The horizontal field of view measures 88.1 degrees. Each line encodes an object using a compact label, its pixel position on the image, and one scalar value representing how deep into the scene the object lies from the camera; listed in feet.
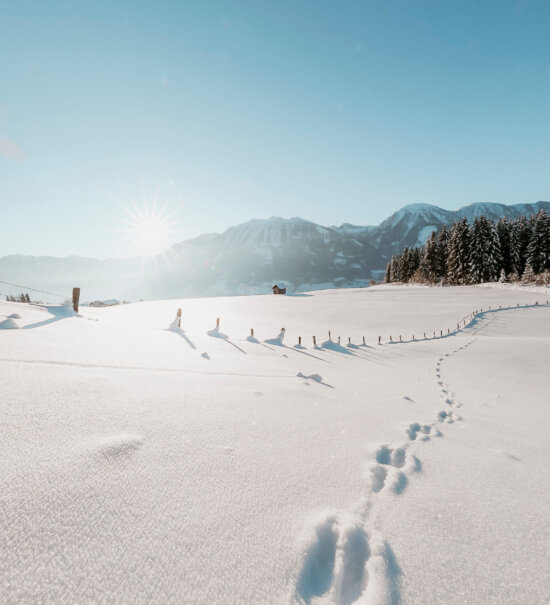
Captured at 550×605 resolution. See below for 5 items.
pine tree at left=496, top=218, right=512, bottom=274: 173.26
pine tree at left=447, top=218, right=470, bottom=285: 171.01
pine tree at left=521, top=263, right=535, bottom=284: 143.18
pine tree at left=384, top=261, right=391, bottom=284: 273.54
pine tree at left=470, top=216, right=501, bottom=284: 167.02
